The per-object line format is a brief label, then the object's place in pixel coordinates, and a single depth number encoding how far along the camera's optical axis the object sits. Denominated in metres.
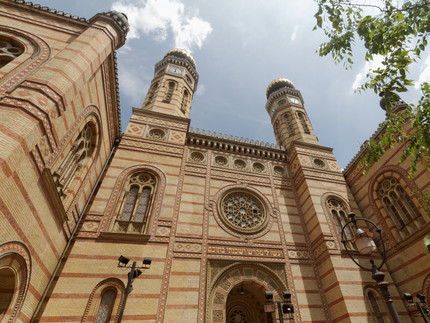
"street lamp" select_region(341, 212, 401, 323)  3.85
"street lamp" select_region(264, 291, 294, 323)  6.51
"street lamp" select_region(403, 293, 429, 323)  7.25
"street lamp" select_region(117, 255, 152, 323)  5.38
